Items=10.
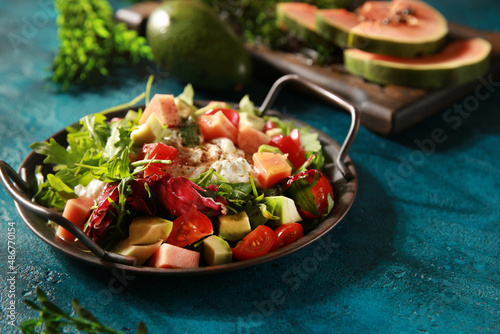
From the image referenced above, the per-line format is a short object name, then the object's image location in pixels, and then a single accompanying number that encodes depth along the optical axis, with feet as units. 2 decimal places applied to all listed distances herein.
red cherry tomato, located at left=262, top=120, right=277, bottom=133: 1.79
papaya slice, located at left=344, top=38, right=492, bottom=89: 2.04
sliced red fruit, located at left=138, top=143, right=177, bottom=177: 1.57
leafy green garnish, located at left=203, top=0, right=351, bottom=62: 2.31
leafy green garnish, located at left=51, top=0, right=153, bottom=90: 2.28
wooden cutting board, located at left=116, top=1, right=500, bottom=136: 1.99
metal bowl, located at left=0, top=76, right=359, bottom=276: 1.45
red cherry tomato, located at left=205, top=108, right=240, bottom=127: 1.76
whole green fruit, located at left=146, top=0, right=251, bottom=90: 2.14
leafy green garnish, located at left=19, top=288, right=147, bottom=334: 1.34
